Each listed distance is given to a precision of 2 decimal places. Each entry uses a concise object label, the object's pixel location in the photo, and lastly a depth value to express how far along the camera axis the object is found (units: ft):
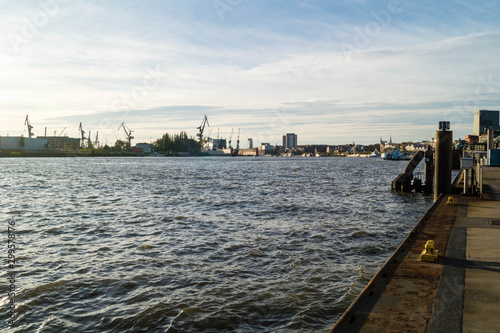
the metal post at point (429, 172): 102.99
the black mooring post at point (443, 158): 71.26
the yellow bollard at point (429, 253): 27.12
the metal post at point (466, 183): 67.46
